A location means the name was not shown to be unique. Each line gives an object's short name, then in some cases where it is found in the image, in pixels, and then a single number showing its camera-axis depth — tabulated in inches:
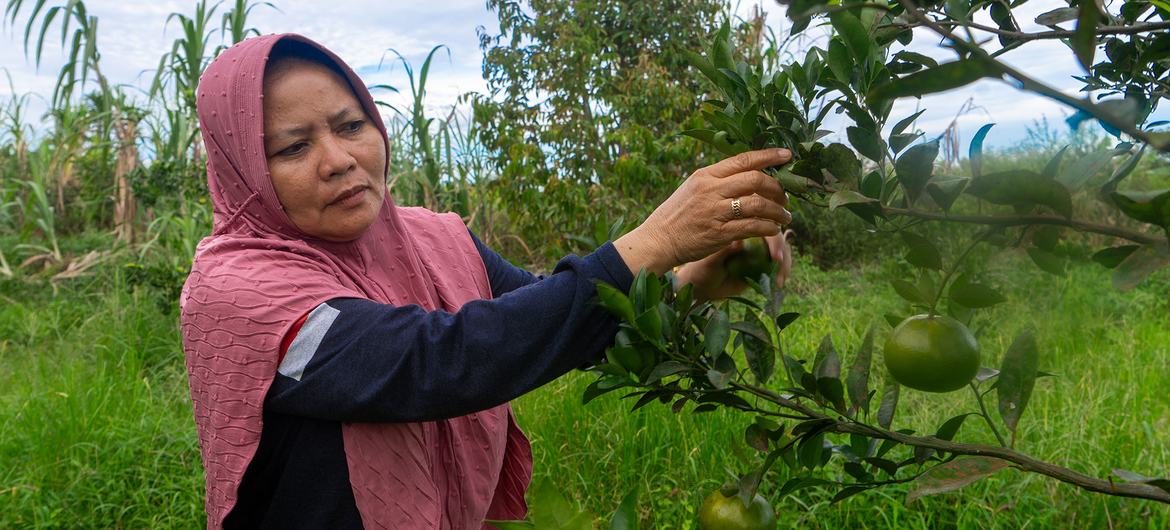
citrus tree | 26.1
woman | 46.7
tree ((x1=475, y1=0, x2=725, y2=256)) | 180.9
